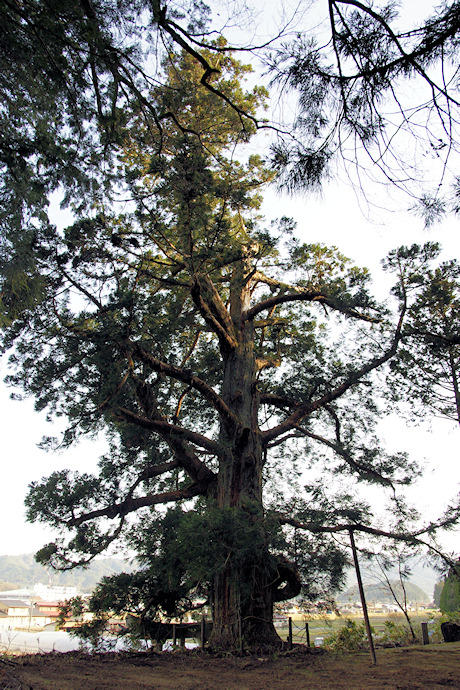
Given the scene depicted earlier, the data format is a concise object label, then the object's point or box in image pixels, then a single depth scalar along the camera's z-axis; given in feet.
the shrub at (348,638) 20.84
